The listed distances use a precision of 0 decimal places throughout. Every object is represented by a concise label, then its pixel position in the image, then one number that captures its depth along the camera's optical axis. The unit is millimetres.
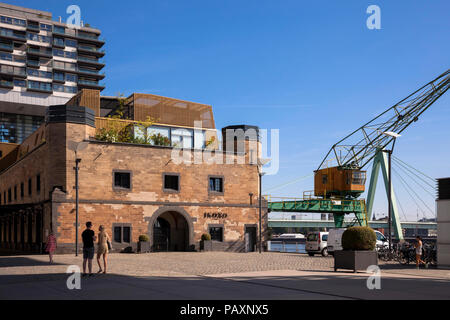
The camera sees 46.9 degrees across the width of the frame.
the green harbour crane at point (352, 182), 53844
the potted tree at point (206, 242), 39094
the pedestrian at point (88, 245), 16812
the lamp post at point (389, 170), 28119
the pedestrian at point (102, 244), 17812
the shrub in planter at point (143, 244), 35938
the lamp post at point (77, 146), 35156
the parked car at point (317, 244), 34781
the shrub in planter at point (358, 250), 18975
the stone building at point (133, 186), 35062
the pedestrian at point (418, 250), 22384
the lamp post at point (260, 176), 40544
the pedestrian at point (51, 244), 24166
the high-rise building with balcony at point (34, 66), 104000
